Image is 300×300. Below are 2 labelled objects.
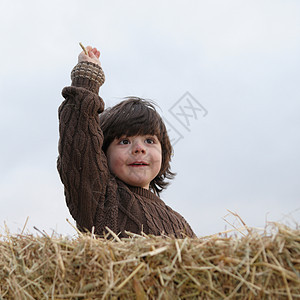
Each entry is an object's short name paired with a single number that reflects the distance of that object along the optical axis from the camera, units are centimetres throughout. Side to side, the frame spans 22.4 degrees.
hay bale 93
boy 128
